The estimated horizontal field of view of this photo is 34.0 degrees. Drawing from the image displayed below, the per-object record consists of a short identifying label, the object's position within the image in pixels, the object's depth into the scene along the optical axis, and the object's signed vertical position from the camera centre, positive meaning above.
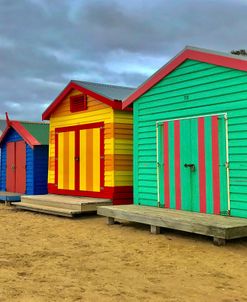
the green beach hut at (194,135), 6.73 +0.76
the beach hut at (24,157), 12.99 +0.67
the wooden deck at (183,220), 5.75 -0.72
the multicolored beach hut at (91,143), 9.95 +0.89
